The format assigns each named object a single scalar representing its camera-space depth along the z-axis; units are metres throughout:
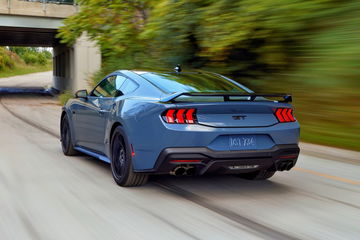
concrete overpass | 30.31
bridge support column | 32.91
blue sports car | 5.45
